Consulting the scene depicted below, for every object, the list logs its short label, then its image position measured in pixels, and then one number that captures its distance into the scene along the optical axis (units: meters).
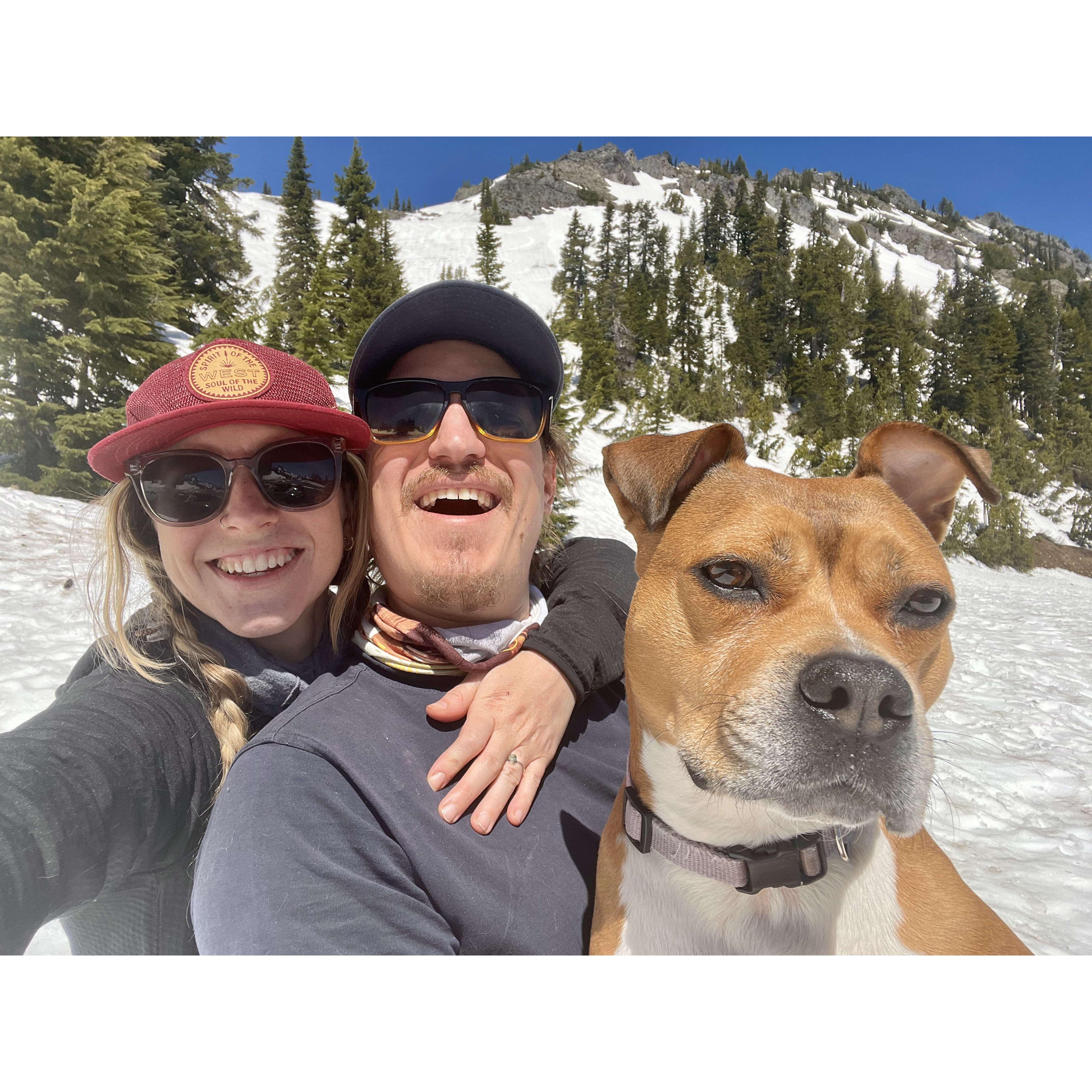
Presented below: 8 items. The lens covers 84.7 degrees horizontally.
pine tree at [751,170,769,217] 40.42
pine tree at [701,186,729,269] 54.53
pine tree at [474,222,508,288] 36.94
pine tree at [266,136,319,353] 28.39
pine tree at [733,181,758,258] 36.97
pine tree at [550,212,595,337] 53.59
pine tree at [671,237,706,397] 26.59
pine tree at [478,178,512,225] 69.94
